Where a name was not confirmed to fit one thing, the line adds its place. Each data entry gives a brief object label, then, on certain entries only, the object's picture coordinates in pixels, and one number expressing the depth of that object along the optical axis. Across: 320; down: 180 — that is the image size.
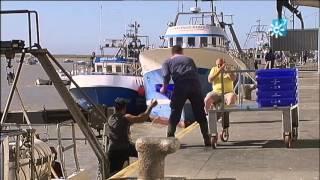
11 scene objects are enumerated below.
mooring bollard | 7.01
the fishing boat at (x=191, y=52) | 26.19
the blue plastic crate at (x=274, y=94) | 10.68
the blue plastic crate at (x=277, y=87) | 10.59
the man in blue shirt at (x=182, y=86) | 10.55
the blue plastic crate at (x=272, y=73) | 10.60
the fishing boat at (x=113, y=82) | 33.87
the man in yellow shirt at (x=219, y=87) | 11.55
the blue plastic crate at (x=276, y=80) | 10.56
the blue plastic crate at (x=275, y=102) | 10.70
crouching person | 9.46
